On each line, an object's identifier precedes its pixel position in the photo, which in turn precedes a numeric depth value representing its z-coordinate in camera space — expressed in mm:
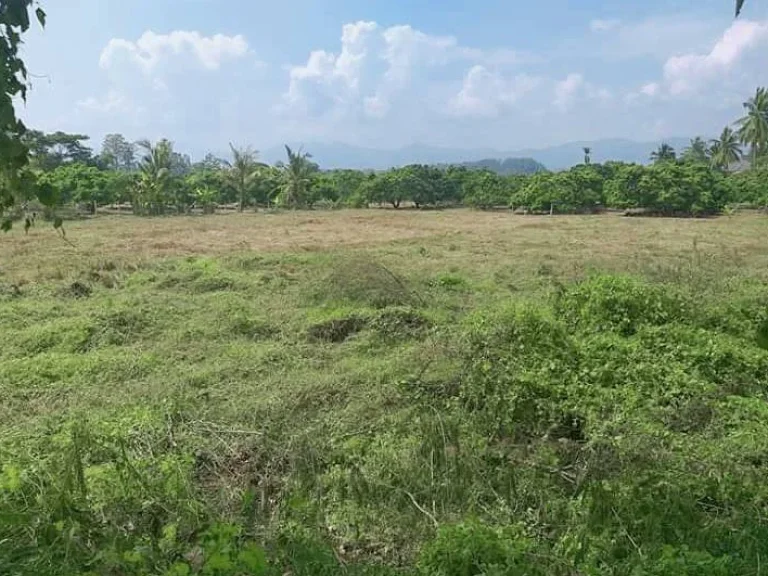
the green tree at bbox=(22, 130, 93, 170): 42678
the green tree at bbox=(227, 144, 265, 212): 35712
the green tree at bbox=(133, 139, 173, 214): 32344
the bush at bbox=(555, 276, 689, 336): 6328
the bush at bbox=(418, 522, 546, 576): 2586
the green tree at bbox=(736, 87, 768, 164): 39875
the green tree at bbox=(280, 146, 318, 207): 36531
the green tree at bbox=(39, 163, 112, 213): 31328
